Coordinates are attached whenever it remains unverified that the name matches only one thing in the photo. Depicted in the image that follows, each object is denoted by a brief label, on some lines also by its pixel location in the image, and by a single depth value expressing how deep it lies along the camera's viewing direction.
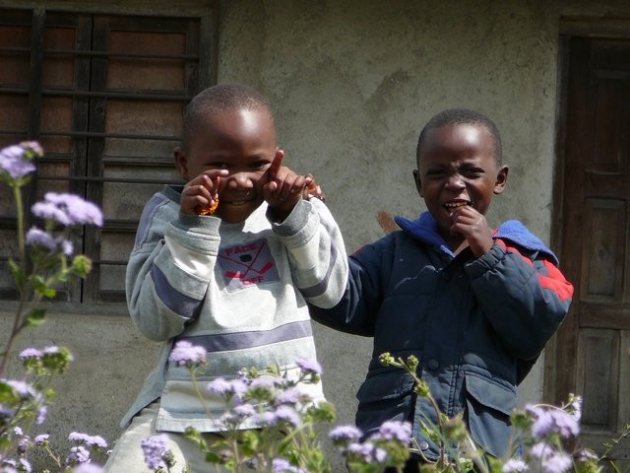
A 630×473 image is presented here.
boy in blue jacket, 6.45
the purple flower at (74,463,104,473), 3.68
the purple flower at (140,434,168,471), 4.62
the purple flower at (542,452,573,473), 3.91
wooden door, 13.19
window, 12.84
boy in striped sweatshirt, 5.79
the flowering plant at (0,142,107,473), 3.79
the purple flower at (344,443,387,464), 3.98
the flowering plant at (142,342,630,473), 4.00
